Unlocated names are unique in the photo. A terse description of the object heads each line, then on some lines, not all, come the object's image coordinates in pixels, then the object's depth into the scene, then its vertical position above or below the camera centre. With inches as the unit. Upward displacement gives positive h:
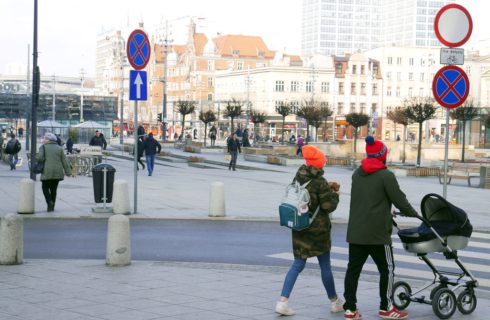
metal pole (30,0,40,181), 1056.3 +24.6
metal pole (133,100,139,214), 668.5 -40.1
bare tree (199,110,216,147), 2770.7 +6.5
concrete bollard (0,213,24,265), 437.4 -64.0
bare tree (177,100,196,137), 2972.4 +39.7
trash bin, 688.4 -51.3
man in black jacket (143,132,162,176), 1262.3 -47.7
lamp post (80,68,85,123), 3244.6 +26.5
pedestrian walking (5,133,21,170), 1371.1 -55.0
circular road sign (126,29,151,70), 668.7 +53.6
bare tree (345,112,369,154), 2191.2 +8.6
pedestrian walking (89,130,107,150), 1691.7 -47.1
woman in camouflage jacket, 323.9 -41.6
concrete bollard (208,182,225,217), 696.4 -67.0
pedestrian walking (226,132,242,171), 1489.9 -47.9
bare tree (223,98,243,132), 2696.9 +27.0
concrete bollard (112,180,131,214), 699.2 -65.4
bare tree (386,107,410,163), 2103.8 +18.5
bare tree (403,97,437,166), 1790.1 +24.7
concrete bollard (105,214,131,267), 436.8 -63.8
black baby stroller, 323.9 -45.9
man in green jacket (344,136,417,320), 313.7 -36.0
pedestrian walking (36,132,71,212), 685.3 -40.2
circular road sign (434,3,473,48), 479.2 +55.6
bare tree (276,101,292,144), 2706.7 +34.2
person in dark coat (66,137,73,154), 1793.8 -60.7
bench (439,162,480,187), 1240.4 -70.0
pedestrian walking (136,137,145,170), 1453.0 -53.1
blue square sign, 672.4 +26.7
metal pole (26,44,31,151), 2195.9 -36.5
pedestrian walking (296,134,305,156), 1864.8 -54.0
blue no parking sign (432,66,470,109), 487.2 +21.7
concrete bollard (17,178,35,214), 682.2 -65.7
